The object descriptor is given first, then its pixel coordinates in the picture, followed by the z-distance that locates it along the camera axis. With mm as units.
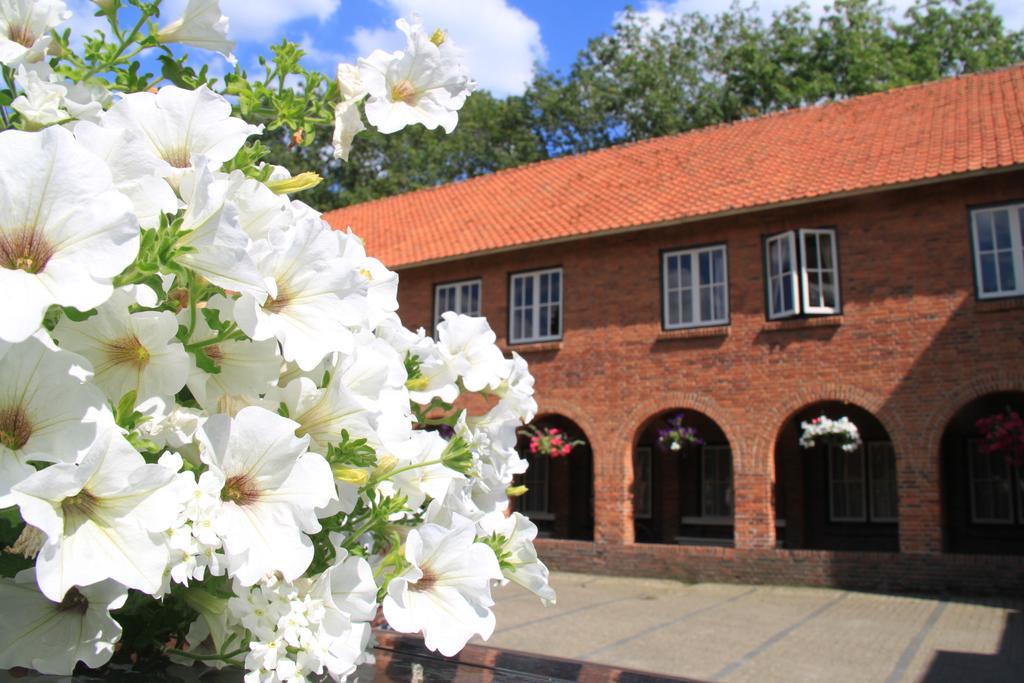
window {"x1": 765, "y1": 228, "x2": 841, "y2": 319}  15680
